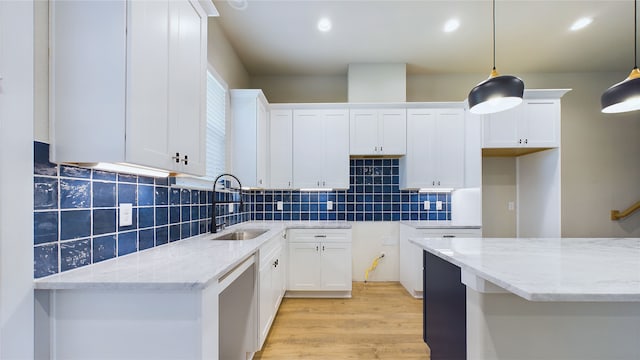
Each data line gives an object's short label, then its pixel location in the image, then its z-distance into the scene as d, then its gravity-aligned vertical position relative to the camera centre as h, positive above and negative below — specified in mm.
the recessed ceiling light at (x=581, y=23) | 2831 +1692
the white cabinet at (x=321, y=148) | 3602 +495
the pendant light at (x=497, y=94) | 1685 +575
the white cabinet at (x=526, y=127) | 3334 +709
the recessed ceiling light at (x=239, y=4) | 2521 +1677
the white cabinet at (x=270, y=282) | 2094 -845
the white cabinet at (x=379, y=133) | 3596 +690
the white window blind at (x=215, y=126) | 2646 +619
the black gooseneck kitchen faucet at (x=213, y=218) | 2353 -274
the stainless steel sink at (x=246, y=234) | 2691 -465
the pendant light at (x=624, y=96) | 1633 +547
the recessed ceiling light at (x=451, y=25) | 2842 +1681
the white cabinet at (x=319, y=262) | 3281 -896
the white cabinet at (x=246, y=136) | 3168 +581
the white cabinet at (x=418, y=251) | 3264 -788
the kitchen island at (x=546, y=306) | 981 -554
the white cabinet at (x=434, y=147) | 3562 +501
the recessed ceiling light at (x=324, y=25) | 2805 +1669
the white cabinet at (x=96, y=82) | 1123 +427
